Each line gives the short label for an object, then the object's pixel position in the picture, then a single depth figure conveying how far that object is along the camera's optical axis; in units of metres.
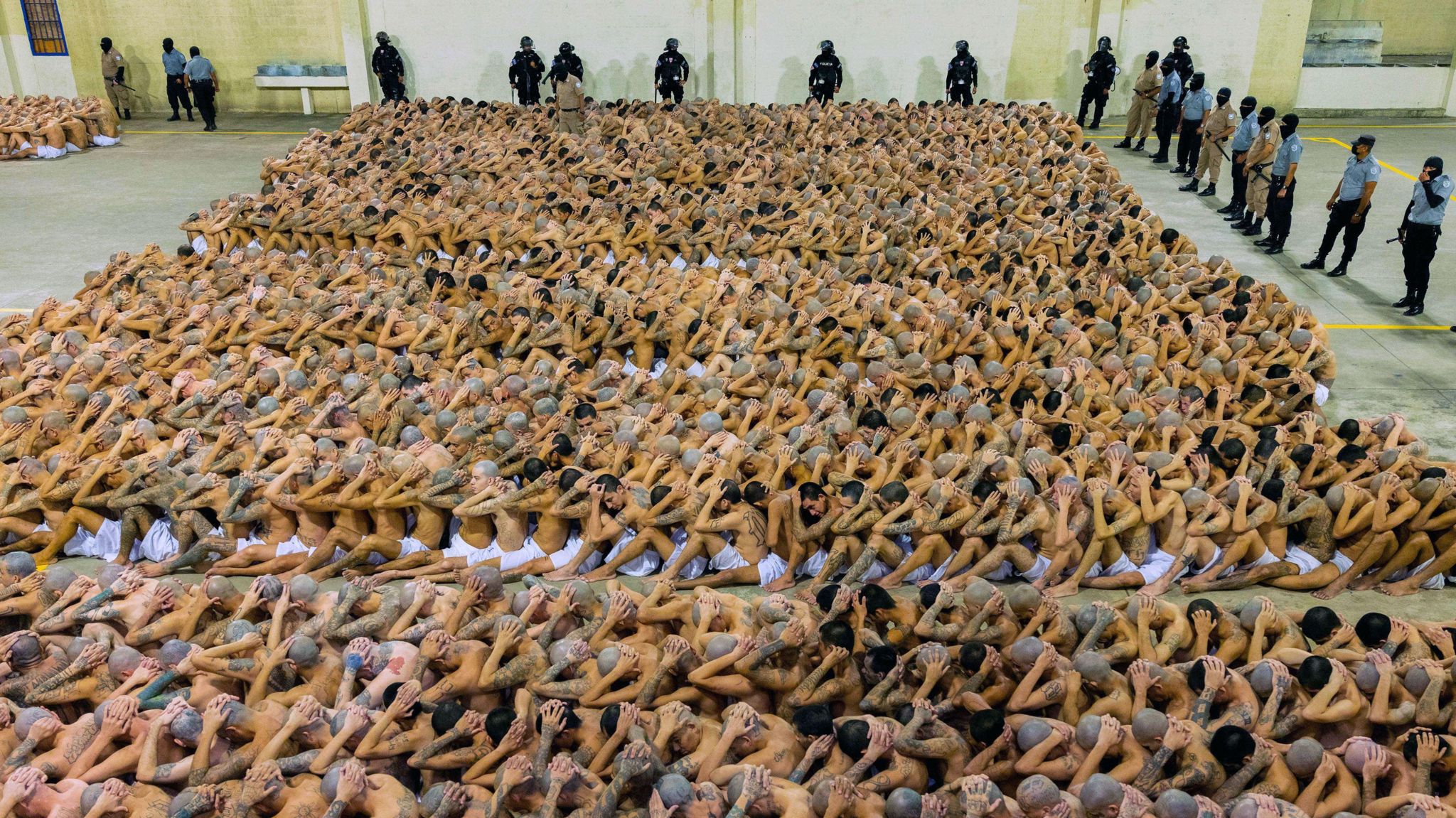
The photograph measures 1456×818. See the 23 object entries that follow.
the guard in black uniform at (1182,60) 20.58
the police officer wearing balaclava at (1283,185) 13.68
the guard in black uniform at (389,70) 22.67
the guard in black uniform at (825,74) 21.84
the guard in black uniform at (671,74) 21.92
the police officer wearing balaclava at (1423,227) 11.18
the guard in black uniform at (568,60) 20.94
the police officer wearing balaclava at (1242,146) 15.37
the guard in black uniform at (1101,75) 21.58
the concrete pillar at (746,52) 22.91
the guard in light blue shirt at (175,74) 23.17
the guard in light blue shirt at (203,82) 22.92
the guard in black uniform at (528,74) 22.09
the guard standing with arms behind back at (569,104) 19.12
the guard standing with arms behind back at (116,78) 23.73
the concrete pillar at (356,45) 22.59
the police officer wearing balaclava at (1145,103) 20.02
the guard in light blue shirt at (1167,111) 19.52
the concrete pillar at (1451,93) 23.44
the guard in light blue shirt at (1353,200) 12.21
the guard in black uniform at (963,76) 21.72
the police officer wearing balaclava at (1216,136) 16.12
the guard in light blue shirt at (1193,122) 17.78
